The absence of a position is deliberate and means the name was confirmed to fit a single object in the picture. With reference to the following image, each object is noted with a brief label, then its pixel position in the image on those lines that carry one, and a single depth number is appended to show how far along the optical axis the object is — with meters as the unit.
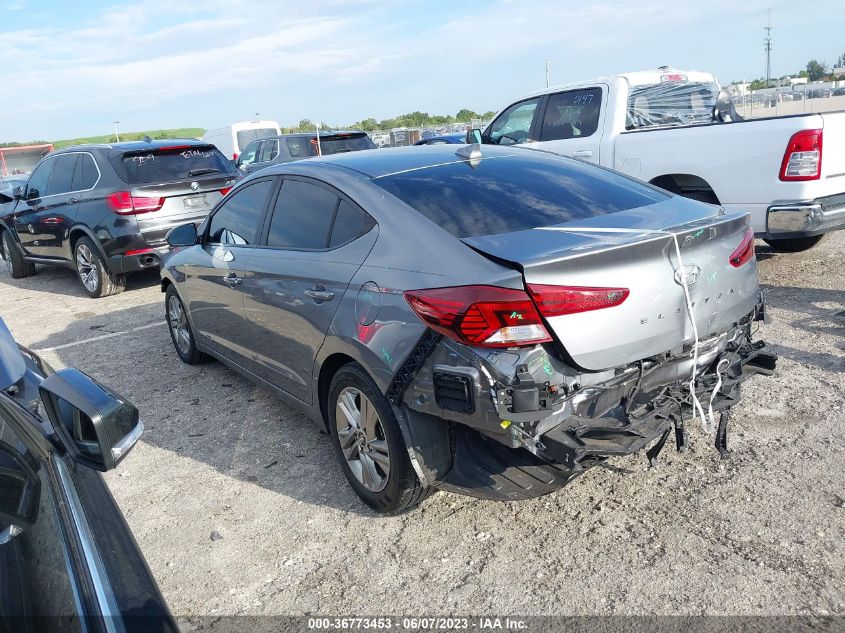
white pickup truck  5.67
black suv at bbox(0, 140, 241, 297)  8.30
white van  21.84
